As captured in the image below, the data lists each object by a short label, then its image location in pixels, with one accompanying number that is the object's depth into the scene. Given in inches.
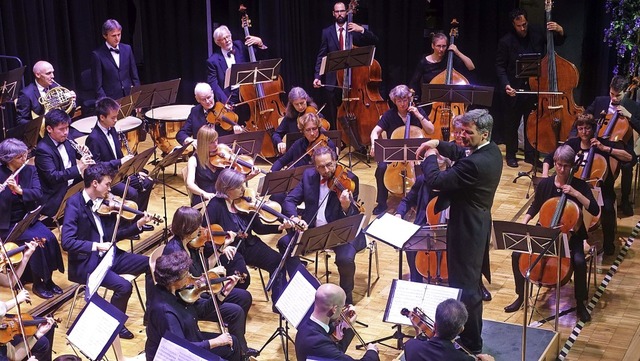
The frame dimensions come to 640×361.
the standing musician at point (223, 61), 375.6
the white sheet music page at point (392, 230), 234.7
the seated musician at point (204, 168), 285.7
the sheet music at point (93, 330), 195.9
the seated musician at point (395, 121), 320.2
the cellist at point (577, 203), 257.3
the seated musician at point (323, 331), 195.3
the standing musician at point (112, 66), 363.3
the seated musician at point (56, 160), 291.0
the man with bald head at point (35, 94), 331.6
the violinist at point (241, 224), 253.1
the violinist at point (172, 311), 195.2
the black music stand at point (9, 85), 312.5
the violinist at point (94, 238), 243.9
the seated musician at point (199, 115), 330.6
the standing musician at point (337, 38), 385.7
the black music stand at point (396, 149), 284.8
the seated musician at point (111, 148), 299.6
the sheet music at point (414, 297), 213.2
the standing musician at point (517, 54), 373.1
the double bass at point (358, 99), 370.9
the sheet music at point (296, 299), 208.5
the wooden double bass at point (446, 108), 342.6
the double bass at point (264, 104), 370.3
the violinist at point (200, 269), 220.4
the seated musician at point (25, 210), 268.7
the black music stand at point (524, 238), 220.2
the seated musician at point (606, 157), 285.9
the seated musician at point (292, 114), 325.7
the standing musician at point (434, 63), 366.9
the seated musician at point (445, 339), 186.2
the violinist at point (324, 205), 265.0
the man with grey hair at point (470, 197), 211.3
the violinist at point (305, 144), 304.3
